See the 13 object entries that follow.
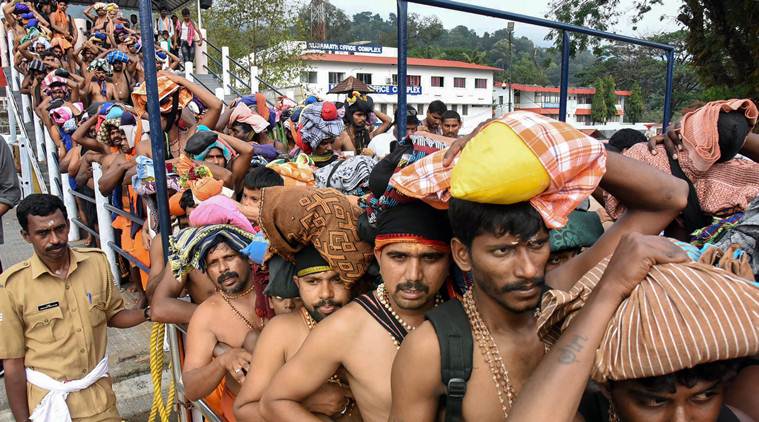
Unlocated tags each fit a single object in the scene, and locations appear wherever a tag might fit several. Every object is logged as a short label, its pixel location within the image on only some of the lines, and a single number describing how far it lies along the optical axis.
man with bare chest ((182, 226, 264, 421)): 2.50
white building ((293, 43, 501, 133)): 41.31
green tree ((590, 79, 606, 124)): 50.22
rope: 3.27
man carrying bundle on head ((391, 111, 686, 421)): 1.26
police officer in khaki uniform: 3.12
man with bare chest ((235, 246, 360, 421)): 2.02
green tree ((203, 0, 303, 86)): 21.36
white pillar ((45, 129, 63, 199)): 7.45
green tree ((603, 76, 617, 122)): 52.97
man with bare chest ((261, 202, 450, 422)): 1.71
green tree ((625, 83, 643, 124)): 39.21
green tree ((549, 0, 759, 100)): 6.84
